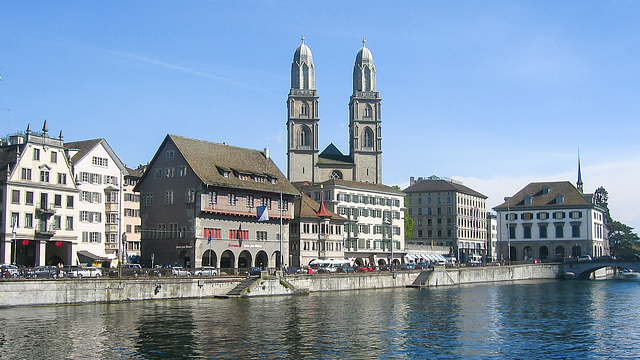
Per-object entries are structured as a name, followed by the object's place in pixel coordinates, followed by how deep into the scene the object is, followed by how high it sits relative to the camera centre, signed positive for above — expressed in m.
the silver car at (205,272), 74.06 -1.71
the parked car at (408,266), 103.84 -1.99
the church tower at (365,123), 163.38 +27.33
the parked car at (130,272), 67.36 -1.50
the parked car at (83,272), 64.75 -1.41
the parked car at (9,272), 59.00 -1.22
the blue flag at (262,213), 87.55 +4.45
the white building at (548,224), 150.38 +5.02
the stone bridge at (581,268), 134.38 -3.19
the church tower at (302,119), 160.75 +27.77
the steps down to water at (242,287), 72.94 -3.15
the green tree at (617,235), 190.50 +3.48
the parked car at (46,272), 60.81 -1.30
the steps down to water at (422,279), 99.93 -3.55
